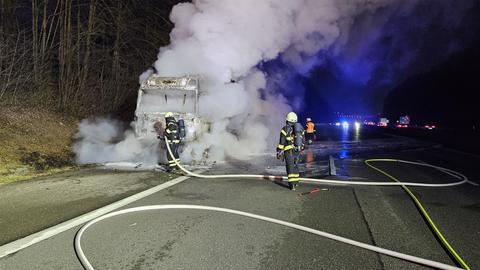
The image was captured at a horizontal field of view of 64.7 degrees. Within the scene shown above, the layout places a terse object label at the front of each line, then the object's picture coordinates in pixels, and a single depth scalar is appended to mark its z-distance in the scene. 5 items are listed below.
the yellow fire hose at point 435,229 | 4.15
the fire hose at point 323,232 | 4.10
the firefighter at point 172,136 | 10.71
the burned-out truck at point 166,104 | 12.38
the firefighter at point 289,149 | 8.19
